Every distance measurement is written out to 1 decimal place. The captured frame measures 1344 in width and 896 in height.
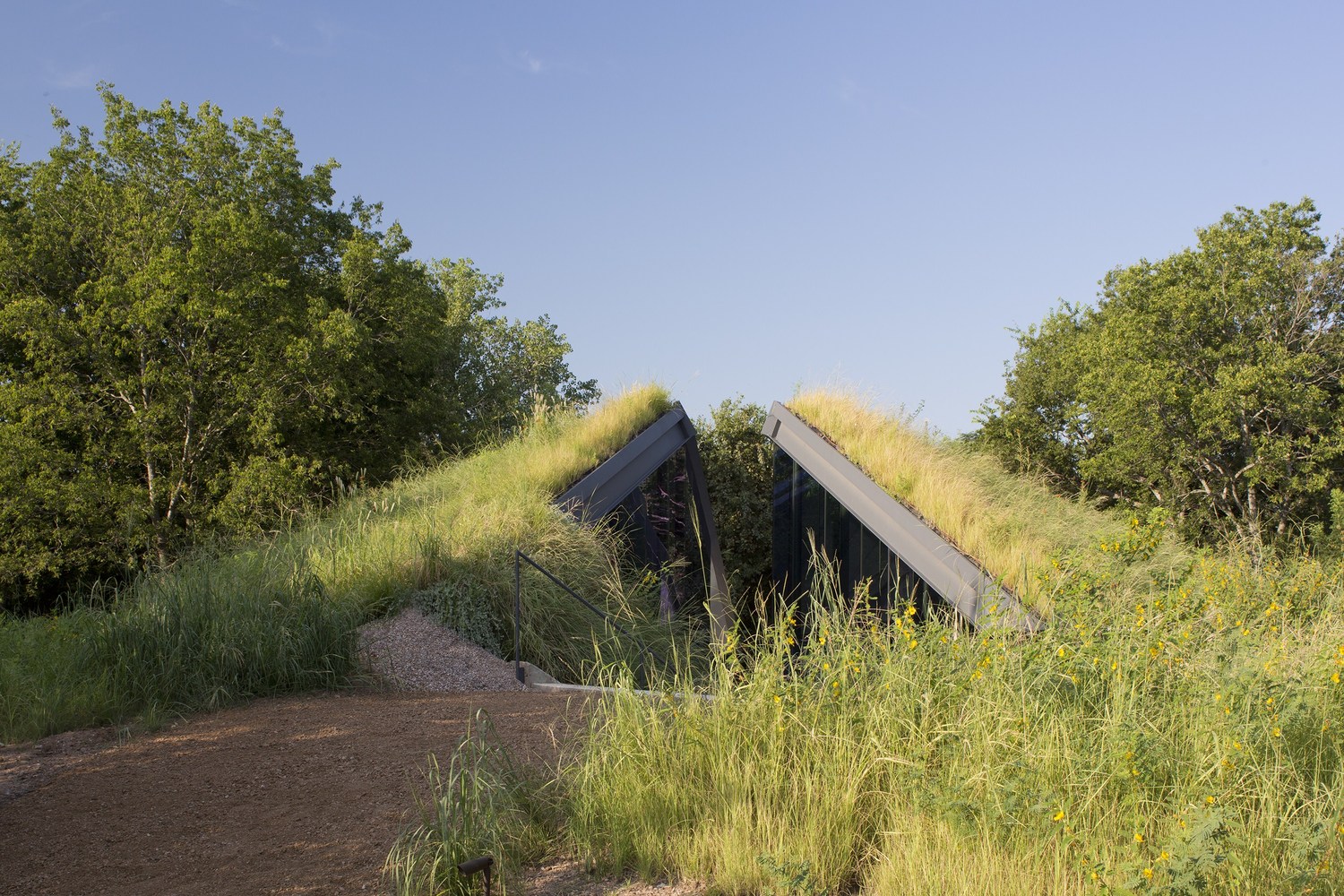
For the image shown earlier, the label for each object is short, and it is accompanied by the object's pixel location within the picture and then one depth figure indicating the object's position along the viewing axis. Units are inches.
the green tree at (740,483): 838.5
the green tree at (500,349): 1161.4
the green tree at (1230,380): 727.7
